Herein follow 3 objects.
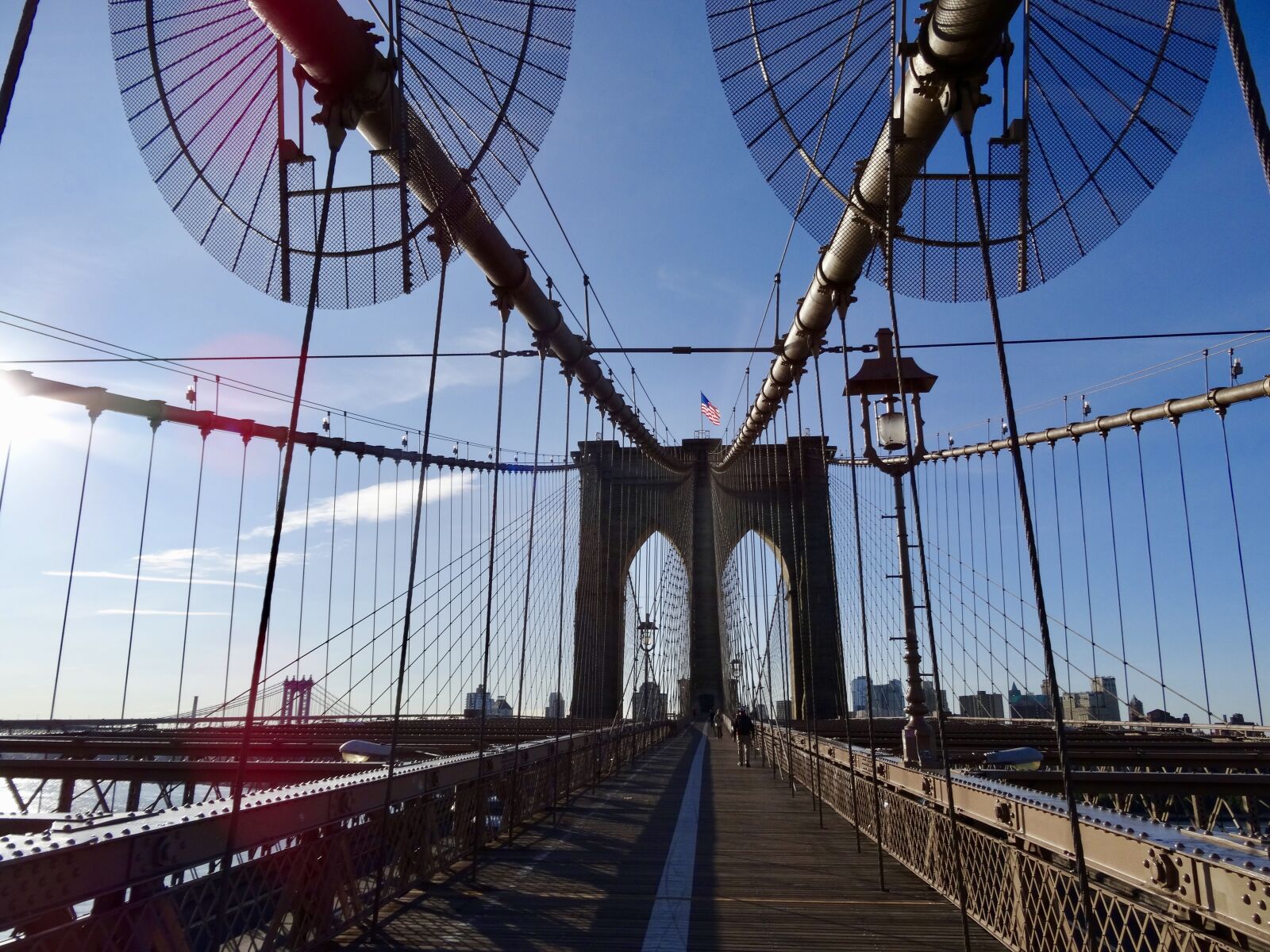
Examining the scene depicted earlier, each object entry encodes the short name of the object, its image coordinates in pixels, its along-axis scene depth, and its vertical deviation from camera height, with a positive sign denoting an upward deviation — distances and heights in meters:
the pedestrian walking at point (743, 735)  15.91 -1.33
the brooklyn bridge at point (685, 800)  2.61 -0.56
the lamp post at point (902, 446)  6.26 +1.62
